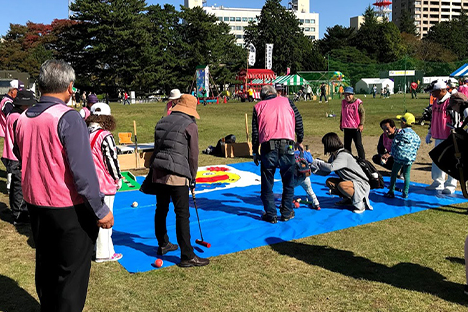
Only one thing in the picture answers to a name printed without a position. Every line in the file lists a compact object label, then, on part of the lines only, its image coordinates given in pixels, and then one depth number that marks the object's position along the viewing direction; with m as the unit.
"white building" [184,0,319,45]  136.50
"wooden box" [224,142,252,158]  13.12
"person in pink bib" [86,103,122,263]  5.07
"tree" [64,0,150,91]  47.19
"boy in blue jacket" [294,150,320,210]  7.19
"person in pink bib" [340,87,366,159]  10.41
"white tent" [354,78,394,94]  57.35
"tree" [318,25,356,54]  89.31
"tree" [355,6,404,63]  85.25
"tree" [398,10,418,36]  119.62
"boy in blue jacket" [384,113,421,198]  7.83
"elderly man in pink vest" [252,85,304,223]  6.63
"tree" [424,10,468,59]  100.75
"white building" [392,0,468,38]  163.38
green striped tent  45.91
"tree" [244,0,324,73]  78.88
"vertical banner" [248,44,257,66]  55.91
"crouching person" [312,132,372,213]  6.99
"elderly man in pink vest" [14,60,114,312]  2.95
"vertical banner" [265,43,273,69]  60.66
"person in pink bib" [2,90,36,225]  6.63
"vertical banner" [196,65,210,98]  39.72
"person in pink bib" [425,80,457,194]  8.07
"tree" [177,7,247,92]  56.62
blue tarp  5.78
